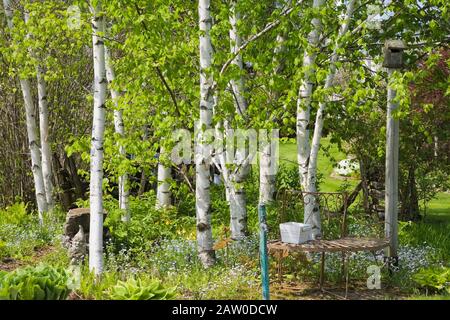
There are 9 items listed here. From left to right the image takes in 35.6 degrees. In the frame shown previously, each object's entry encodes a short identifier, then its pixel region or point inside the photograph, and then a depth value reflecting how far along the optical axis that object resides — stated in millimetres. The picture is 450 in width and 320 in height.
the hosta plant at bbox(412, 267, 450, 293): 8078
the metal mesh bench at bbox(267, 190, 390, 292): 7719
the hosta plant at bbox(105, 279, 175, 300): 5984
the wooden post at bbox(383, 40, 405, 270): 8875
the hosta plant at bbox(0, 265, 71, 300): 5848
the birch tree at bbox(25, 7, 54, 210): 11922
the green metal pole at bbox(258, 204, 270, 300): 6234
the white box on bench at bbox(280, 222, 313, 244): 7882
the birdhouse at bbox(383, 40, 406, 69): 8766
